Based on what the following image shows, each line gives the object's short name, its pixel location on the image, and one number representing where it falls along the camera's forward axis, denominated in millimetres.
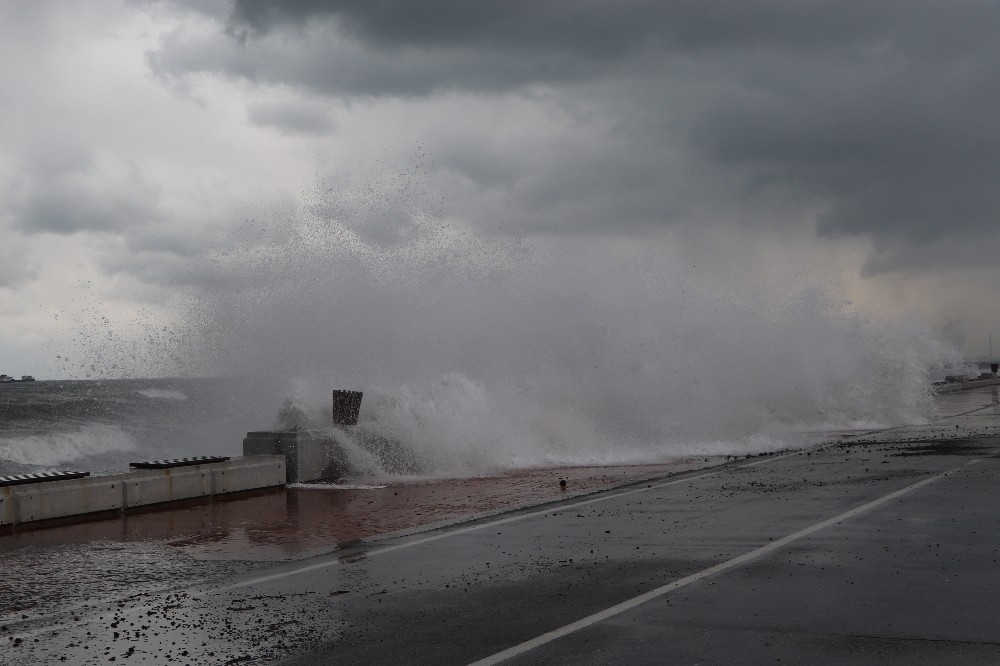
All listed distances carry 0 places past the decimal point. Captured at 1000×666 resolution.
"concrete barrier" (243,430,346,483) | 16500
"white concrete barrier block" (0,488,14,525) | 11602
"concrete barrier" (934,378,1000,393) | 63691
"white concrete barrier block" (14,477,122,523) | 11852
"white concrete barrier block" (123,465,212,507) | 13211
